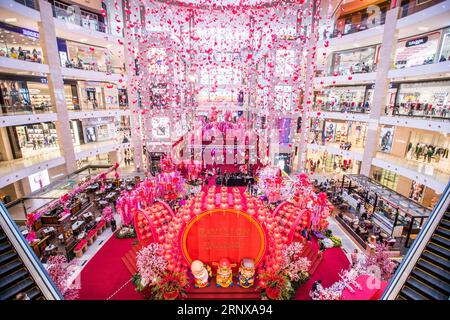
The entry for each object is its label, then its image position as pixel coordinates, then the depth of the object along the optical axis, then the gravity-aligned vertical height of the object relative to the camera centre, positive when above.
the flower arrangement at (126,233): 10.01 -5.75
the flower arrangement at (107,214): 10.84 -5.32
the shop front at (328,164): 18.09 -4.91
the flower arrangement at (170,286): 6.53 -5.26
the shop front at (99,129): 18.32 -2.20
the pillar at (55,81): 11.87 +1.20
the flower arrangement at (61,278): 6.13 -4.83
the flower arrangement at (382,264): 6.77 -4.73
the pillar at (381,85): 12.23 +1.21
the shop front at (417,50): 12.42 +3.30
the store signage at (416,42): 12.73 +3.73
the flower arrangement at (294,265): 7.03 -5.09
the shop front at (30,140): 12.91 -2.37
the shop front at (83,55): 14.66 +3.63
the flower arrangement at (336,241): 9.65 -5.78
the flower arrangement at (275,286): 6.65 -5.36
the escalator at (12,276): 4.10 -3.25
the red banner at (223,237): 6.88 -4.12
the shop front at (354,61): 15.71 +3.53
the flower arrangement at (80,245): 8.81 -5.60
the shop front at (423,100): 11.49 +0.45
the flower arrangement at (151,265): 6.69 -4.80
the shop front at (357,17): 13.40 +6.39
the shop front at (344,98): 15.89 +0.66
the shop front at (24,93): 11.39 +0.56
